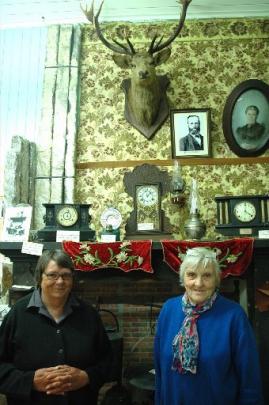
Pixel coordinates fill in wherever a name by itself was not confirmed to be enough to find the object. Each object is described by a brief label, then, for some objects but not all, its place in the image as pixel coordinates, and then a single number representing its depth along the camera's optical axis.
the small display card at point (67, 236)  3.26
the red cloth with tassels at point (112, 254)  3.17
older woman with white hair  1.90
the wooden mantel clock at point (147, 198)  3.81
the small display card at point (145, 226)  3.78
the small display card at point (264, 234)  3.19
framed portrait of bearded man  3.93
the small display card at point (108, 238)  3.31
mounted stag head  3.67
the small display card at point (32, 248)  3.18
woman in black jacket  1.90
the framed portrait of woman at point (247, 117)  3.91
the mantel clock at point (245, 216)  3.25
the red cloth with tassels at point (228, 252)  3.09
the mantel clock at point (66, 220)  3.31
